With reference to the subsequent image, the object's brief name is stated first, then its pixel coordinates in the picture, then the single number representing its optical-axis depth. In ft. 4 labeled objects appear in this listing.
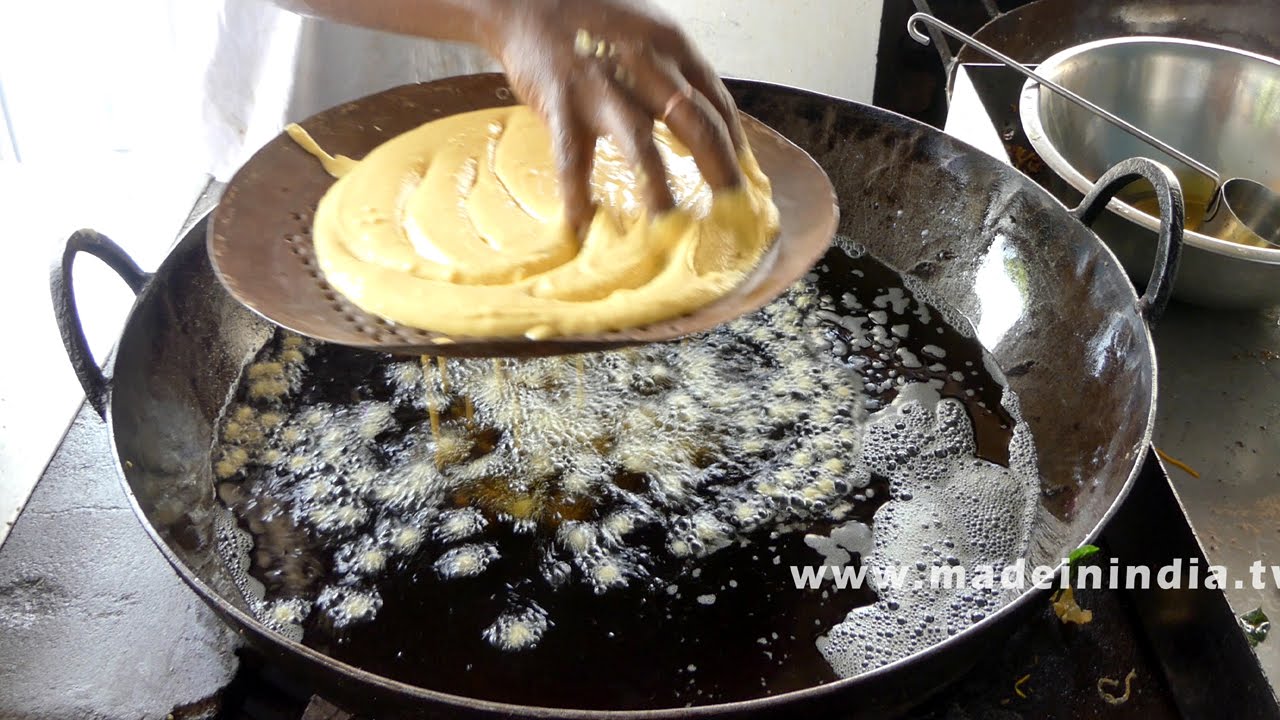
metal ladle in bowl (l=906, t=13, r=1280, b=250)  4.40
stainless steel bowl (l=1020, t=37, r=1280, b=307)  4.78
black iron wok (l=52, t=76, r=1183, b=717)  2.49
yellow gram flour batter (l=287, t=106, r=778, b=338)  2.91
